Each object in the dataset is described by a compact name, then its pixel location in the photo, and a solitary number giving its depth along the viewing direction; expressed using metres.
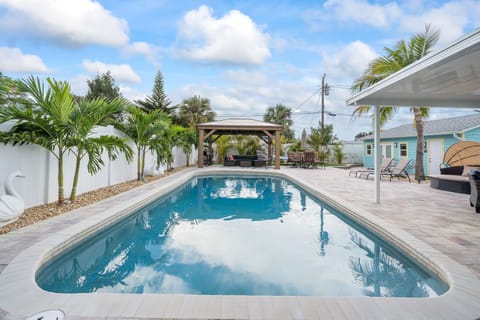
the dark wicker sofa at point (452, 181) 7.95
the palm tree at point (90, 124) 5.65
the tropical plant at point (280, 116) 30.77
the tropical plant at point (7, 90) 4.13
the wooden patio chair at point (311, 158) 17.08
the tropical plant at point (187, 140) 15.35
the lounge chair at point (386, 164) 11.61
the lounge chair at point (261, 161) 17.13
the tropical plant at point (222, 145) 20.36
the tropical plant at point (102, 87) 28.34
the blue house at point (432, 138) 12.41
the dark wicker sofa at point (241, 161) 17.38
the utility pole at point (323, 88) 22.01
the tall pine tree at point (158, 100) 29.79
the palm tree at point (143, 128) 9.47
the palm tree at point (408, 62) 10.47
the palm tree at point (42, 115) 4.82
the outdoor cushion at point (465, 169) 9.12
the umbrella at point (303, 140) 19.00
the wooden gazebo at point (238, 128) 15.96
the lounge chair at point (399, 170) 11.07
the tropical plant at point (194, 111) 27.98
